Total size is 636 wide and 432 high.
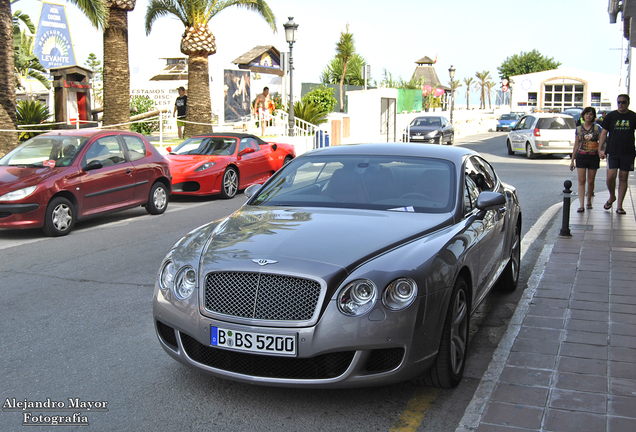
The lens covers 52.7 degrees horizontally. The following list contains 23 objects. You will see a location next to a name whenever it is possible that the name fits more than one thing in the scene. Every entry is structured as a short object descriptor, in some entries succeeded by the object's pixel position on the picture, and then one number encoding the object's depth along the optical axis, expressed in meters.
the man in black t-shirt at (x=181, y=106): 23.97
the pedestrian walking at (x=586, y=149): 10.55
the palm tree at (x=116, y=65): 18.97
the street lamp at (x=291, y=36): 21.43
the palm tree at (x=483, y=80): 125.50
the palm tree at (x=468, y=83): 124.61
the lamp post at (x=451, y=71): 40.46
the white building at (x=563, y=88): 80.25
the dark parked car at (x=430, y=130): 30.61
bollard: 8.66
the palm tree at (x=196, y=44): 22.44
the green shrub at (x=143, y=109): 27.91
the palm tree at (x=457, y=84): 116.28
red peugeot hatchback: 9.11
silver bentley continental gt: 3.42
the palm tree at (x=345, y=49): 54.47
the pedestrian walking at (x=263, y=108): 24.67
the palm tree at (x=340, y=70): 56.41
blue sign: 35.22
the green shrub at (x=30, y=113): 20.19
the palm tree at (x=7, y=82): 14.93
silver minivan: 22.95
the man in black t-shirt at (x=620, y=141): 10.02
